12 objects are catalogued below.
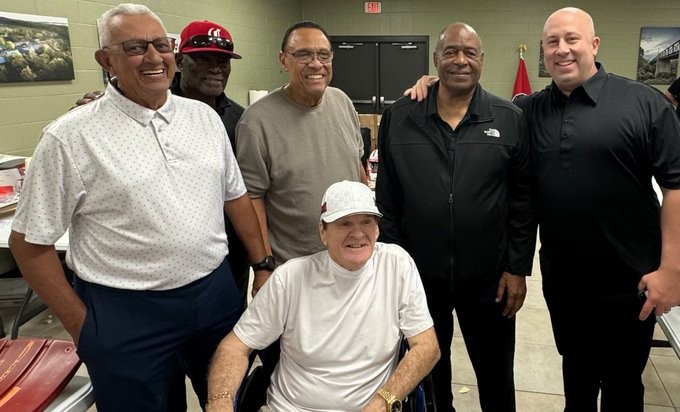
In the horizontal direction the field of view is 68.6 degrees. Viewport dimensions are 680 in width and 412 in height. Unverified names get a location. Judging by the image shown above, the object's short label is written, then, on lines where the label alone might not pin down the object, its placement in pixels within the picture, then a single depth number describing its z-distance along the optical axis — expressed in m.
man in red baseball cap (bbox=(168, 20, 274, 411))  2.10
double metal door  8.14
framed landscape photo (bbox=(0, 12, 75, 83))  3.11
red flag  7.73
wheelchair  1.53
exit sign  8.02
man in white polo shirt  1.36
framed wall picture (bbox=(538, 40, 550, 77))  7.82
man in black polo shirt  1.61
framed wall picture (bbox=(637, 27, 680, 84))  7.48
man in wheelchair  1.55
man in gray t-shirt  1.86
